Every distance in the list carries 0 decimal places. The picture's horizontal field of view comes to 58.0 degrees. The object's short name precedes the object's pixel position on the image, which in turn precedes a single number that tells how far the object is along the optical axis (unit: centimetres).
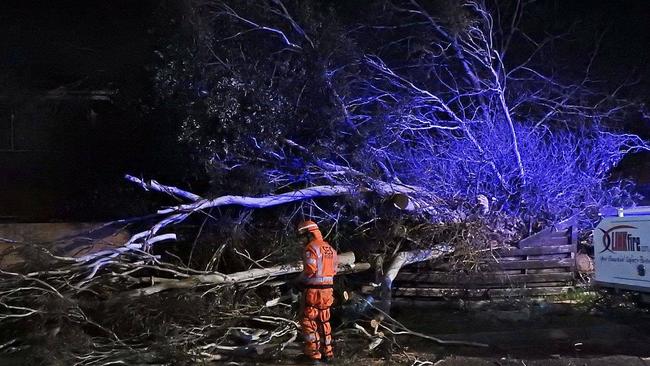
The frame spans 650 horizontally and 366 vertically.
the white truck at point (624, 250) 757
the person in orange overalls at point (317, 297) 610
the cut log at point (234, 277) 701
